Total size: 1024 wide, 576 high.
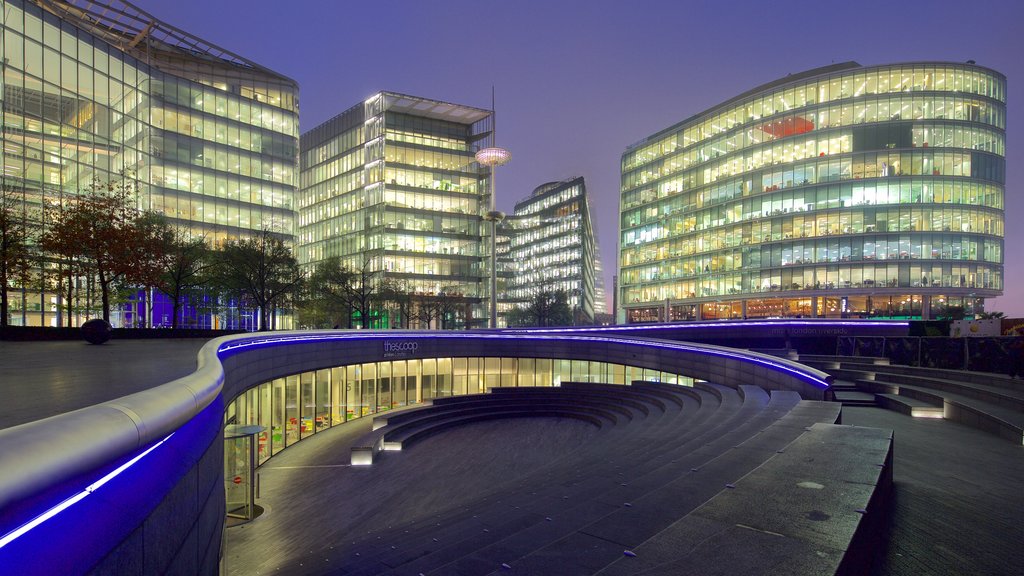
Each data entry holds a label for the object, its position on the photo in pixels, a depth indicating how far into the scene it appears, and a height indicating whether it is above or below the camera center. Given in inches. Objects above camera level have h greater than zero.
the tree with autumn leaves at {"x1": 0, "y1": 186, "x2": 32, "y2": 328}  999.6 +92.1
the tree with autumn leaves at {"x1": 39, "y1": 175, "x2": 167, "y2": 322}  1095.6 +117.8
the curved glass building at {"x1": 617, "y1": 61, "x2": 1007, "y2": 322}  2726.4 +592.1
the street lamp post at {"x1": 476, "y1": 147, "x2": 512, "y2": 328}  2588.6 +731.4
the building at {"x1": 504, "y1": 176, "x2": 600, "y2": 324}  5255.9 +589.9
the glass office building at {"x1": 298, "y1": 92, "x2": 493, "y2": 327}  3331.7 +684.4
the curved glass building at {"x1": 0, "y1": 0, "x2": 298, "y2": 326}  1569.9 +706.9
